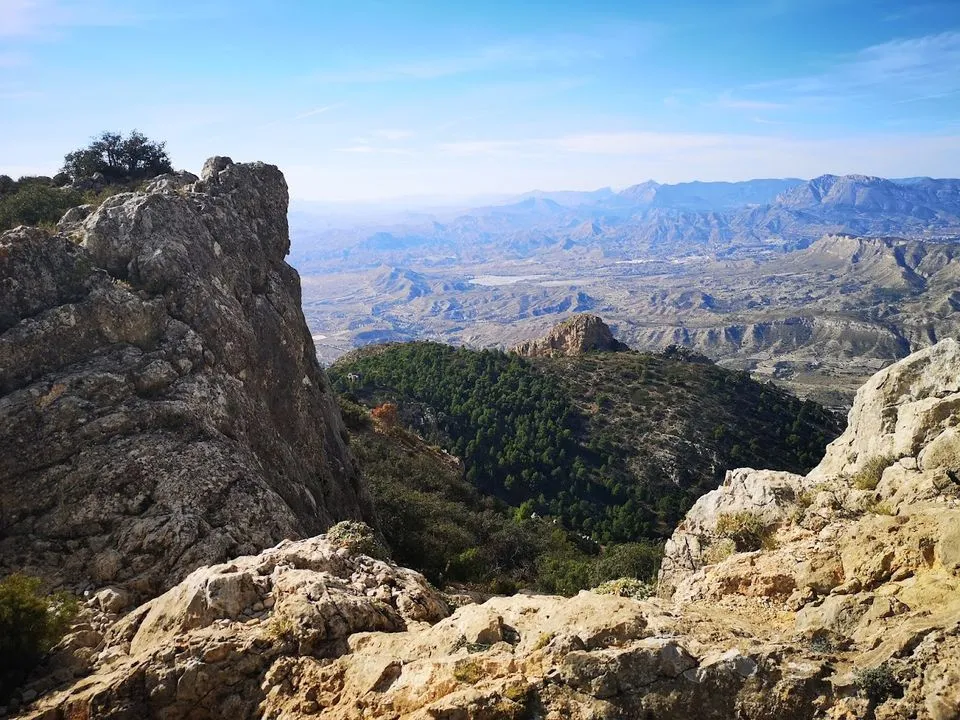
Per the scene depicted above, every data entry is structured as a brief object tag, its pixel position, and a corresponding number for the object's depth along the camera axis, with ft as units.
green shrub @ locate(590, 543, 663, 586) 92.02
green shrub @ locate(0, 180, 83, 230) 70.18
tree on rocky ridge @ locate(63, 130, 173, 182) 98.43
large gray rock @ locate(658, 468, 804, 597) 47.03
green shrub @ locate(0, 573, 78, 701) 28.22
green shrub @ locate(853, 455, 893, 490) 43.86
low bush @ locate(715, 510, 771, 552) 45.34
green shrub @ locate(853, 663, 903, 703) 21.38
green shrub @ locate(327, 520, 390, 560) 37.73
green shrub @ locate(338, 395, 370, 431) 143.84
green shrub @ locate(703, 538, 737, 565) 44.83
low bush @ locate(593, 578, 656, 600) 45.53
